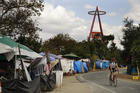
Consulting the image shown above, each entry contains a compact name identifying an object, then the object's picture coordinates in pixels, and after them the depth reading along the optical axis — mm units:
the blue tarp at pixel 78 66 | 26894
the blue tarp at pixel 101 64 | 38400
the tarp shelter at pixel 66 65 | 21348
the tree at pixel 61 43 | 46339
